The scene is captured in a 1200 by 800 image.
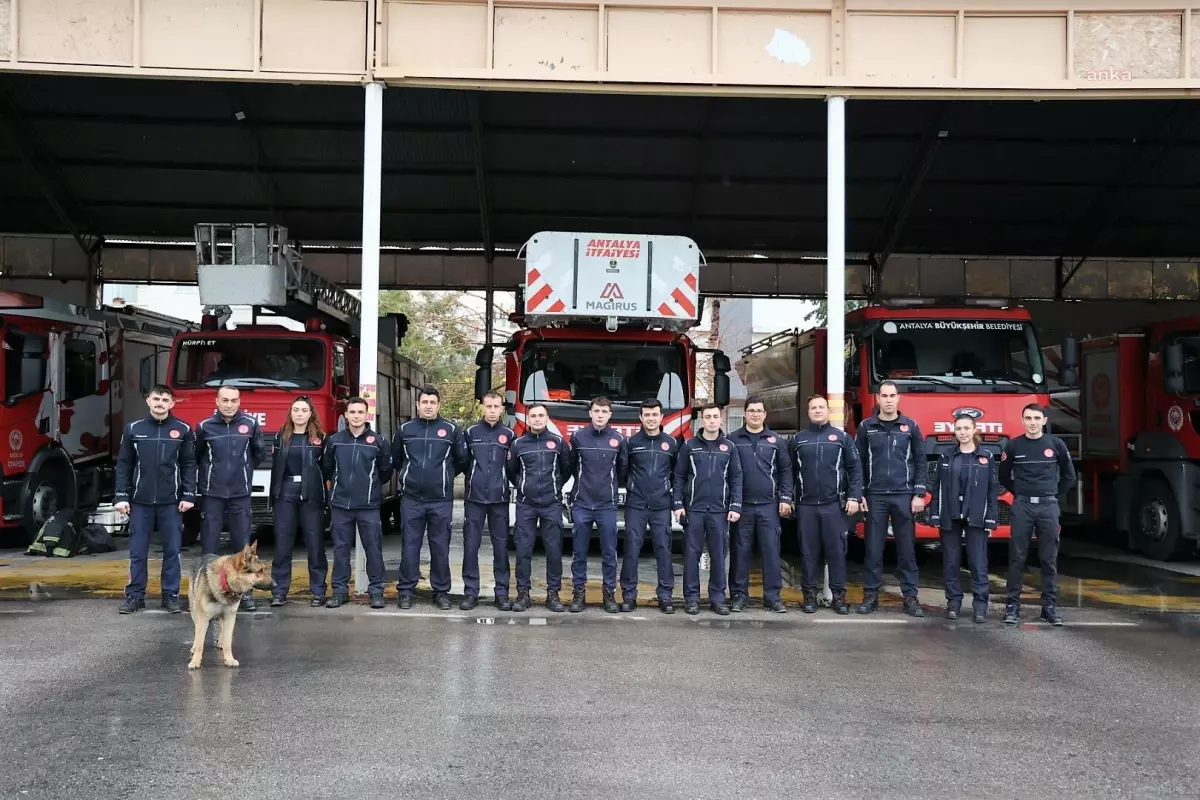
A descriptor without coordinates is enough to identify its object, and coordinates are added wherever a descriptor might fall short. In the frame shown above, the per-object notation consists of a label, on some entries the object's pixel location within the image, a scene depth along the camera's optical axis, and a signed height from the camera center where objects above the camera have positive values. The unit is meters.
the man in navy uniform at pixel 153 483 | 8.02 -0.52
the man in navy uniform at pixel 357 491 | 8.30 -0.59
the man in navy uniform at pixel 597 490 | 8.33 -0.57
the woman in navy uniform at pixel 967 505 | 8.17 -0.67
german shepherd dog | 6.17 -1.03
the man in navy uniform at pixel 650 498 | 8.34 -0.63
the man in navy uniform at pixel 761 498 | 8.40 -0.63
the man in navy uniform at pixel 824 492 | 8.40 -0.58
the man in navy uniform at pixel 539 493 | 8.33 -0.60
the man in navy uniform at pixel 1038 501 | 8.04 -0.62
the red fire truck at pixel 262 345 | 11.06 +0.83
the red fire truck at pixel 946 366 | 10.52 +0.57
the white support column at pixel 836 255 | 9.05 +1.47
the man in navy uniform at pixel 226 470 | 8.24 -0.42
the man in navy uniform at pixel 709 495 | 8.30 -0.61
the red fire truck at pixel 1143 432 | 11.44 -0.12
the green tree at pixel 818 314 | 24.21 +2.63
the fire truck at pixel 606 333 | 10.45 +0.91
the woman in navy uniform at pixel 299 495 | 8.34 -0.62
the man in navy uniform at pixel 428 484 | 8.27 -0.53
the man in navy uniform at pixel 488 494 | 8.33 -0.61
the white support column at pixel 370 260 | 9.01 +1.39
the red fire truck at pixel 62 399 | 11.64 +0.21
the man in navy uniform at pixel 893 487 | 8.45 -0.54
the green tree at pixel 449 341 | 34.59 +2.63
